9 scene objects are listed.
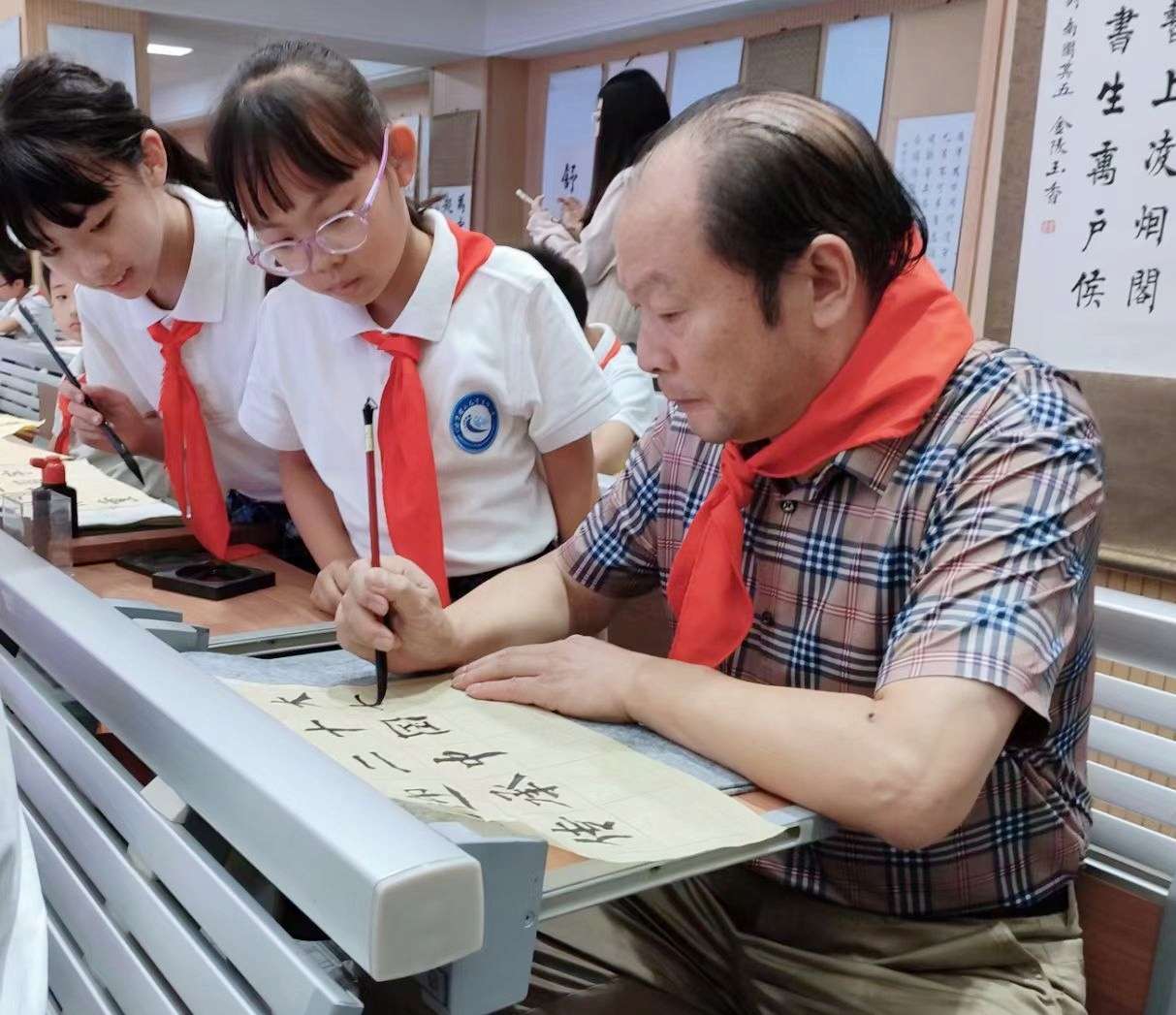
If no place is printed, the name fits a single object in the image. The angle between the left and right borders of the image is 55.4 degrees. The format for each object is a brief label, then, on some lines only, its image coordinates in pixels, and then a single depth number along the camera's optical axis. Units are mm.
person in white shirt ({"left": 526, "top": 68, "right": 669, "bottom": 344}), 3189
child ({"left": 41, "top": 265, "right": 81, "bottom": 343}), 2889
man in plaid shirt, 842
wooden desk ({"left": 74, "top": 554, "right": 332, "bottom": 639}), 1340
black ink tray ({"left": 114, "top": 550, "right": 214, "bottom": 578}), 1548
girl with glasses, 1267
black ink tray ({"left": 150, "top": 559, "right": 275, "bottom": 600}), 1453
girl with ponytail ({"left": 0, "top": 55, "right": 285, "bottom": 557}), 1452
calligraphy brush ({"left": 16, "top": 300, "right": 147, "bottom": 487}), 1683
